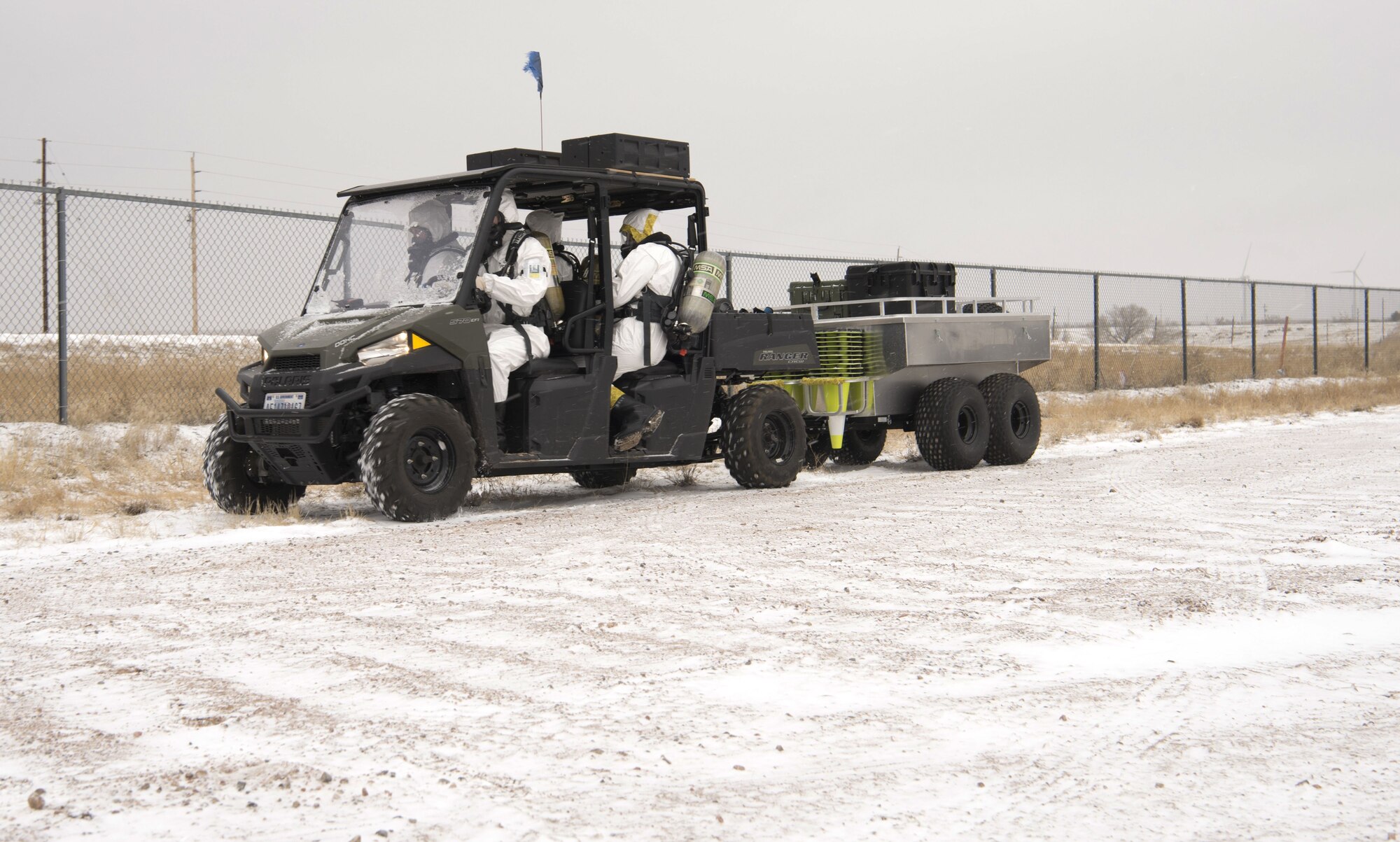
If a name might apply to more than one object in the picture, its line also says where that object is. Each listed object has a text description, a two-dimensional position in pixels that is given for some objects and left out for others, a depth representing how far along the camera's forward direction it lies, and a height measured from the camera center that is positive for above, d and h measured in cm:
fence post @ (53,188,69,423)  1158 +126
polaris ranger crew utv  816 +32
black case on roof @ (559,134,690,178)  959 +189
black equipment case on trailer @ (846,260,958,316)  1269 +129
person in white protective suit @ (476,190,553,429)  870 +84
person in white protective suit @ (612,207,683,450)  954 +74
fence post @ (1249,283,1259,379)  2723 +132
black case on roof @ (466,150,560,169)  924 +179
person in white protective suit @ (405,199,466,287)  886 +115
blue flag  1009 +260
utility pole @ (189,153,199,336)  1321 +144
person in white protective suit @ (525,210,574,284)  963 +136
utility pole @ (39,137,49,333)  1216 +172
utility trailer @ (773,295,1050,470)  1167 +33
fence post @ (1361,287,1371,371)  3225 +200
